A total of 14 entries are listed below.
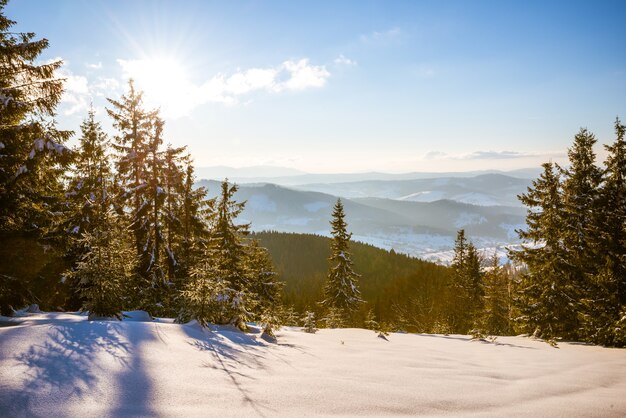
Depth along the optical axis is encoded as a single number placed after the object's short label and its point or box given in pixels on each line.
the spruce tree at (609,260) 14.79
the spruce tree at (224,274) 10.88
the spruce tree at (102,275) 9.58
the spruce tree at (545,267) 18.27
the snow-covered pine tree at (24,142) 12.10
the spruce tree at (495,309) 34.81
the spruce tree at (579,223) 17.61
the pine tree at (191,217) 23.00
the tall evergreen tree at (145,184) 21.08
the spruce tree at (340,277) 36.84
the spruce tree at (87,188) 18.66
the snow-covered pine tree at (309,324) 17.72
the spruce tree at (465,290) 39.00
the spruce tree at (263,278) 28.91
